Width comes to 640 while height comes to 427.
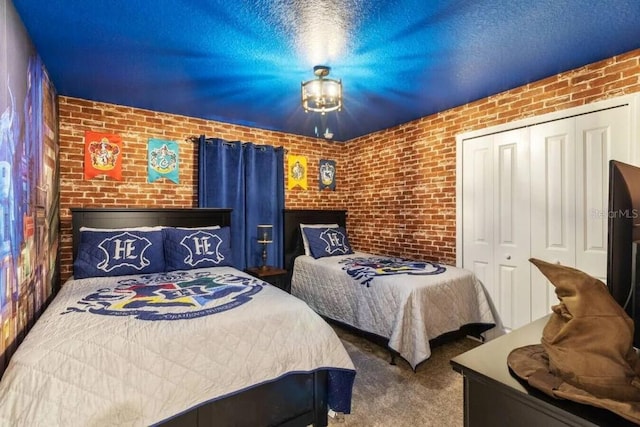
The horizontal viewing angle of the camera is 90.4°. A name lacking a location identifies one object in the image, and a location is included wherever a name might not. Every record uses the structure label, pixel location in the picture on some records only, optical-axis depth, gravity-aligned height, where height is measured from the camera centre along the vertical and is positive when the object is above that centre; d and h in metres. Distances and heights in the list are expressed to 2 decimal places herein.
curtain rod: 3.47 +0.82
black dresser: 0.67 -0.43
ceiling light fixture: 2.16 +0.85
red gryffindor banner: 2.95 +0.56
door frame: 2.09 +0.75
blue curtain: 3.51 +0.29
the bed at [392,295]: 2.38 -0.71
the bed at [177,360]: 1.17 -0.62
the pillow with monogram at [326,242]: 3.67 -0.33
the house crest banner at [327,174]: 4.45 +0.56
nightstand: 3.30 -0.63
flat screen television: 0.86 -0.05
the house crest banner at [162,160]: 3.26 +0.56
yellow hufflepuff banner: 4.17 +0.57
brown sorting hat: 0.69 -0.32
